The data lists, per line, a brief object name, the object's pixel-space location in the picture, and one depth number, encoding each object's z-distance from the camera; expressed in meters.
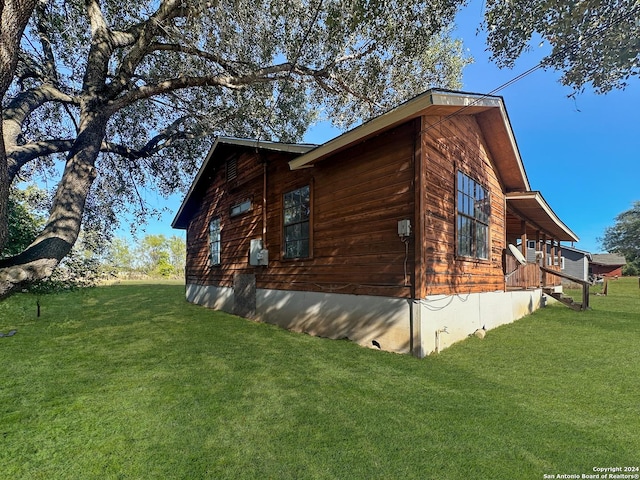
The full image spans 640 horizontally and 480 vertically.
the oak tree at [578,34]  5.13
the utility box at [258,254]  8.22
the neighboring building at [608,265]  37.50
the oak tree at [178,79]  4.46
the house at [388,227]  5.29
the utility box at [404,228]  5.15
